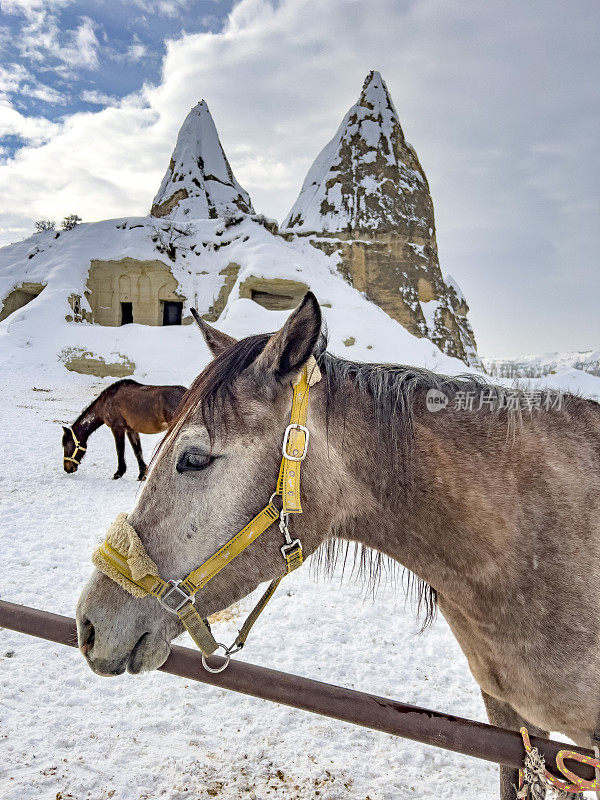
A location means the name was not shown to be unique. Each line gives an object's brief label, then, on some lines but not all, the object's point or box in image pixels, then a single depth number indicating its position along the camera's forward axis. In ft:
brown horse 23.63
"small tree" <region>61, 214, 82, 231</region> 80.73
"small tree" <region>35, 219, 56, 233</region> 93.86
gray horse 3.74
